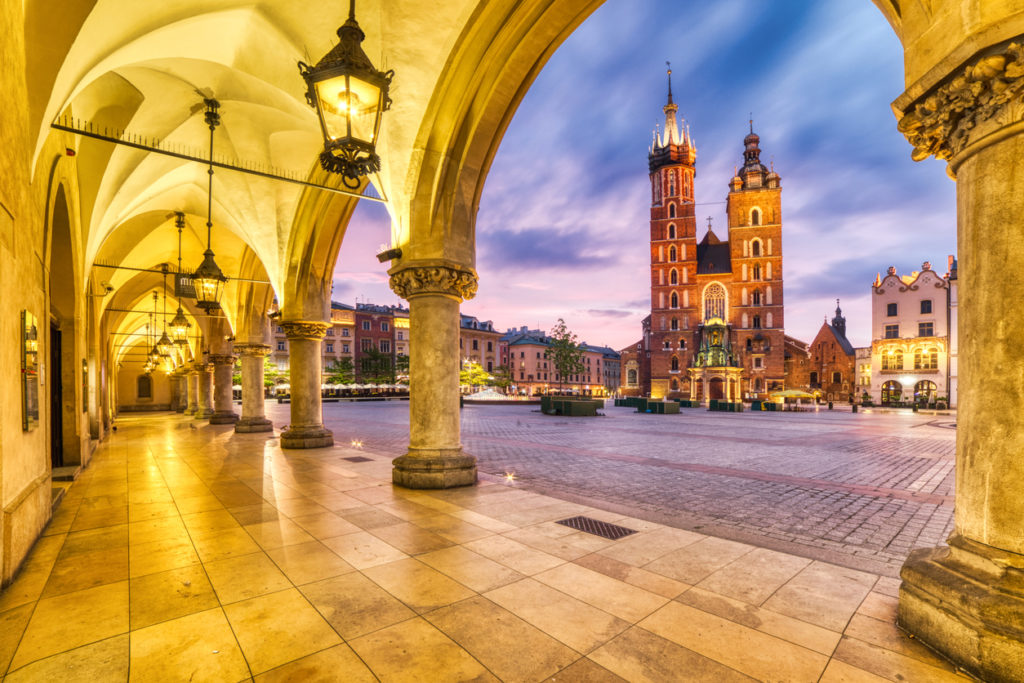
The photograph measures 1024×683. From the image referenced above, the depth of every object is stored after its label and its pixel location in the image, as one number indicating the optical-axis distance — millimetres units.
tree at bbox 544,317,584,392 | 39781
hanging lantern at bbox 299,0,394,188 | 3891
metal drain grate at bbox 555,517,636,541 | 4688
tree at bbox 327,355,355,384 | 56594
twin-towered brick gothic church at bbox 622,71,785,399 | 51469
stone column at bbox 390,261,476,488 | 6676
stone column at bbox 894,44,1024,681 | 2365
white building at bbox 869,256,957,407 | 40375
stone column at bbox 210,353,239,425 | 18547
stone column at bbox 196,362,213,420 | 21938
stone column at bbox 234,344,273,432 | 14703
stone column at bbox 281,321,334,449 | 10938
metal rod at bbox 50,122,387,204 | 4961
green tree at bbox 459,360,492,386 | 53878
